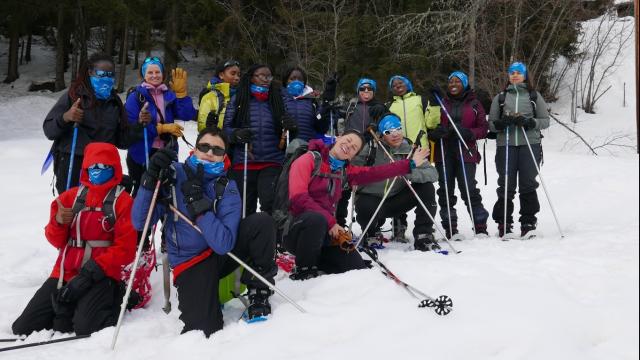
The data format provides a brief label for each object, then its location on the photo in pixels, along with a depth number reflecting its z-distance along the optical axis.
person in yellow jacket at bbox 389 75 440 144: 5.88
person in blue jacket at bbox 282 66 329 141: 5.40
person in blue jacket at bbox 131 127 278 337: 3.49
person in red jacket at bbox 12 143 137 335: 3.73
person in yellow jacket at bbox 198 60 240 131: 5.09
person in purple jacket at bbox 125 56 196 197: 4.86
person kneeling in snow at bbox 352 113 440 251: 5.32
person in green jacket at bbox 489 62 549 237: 5.67
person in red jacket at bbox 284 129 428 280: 4.30
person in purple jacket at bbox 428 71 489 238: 5.80
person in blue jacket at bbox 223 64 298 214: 5.04
